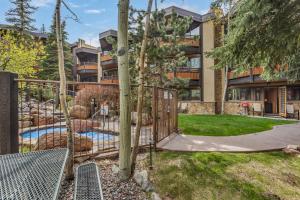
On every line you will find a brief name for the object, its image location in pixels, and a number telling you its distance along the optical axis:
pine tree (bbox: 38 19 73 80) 14.00
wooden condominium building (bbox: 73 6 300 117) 10.63
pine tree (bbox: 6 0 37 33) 14.29
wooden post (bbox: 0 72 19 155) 2.08
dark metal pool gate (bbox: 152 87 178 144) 3.45
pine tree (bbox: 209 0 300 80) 2.81
